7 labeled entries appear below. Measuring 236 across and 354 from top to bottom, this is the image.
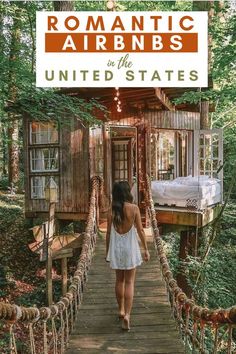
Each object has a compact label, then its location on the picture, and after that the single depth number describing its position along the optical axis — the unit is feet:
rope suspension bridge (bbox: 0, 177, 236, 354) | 11.53
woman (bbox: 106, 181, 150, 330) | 16.38
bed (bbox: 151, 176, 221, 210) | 32.81
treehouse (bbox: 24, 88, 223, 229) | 33.37
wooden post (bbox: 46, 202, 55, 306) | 27.66
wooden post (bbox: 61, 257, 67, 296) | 29.69
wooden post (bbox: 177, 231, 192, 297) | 32.53
